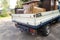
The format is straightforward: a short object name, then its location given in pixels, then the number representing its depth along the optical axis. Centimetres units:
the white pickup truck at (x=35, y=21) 156
